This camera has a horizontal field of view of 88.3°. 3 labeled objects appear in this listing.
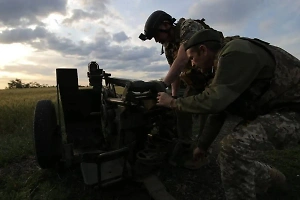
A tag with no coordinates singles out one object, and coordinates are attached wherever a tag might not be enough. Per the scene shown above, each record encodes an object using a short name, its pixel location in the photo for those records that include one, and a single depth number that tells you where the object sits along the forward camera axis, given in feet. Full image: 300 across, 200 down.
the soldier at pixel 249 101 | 4.25
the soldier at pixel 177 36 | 6.99
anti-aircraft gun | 5.55
